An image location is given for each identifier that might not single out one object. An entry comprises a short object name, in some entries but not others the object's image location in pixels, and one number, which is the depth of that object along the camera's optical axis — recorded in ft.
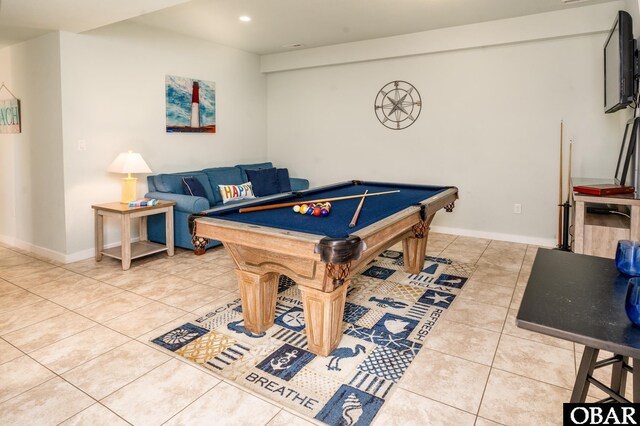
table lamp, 13.60
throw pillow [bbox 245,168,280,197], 18.30
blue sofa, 14.29
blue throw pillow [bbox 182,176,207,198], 15.43
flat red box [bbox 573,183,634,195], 9.77
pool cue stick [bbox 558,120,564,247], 14.57
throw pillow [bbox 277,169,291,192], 19.19
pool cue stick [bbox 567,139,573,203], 14.32
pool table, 6.60
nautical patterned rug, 6.38
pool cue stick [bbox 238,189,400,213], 8.84
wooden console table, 9.50
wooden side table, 12.75
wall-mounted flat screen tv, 9.68
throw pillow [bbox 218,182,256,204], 16.65
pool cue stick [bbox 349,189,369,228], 7.53
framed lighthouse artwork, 16.46
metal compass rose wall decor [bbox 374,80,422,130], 17.75
